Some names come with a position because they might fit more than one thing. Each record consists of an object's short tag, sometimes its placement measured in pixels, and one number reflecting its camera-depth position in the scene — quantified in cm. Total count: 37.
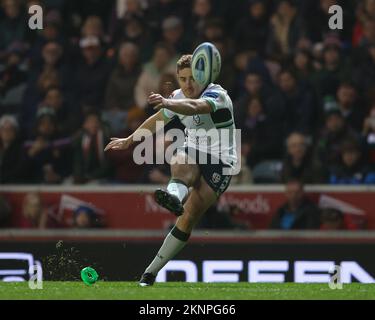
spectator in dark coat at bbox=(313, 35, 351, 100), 1688
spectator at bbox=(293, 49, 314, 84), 1708
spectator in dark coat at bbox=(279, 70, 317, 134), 1670
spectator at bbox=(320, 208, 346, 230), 1546
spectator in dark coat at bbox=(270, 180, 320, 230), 1548
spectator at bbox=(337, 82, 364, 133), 1650
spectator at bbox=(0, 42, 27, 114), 1841
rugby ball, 1121
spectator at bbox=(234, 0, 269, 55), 1806
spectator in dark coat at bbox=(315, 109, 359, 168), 1611
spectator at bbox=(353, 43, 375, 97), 1684
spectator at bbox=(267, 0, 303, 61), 1781
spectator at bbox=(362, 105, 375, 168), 1603
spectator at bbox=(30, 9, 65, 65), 1855
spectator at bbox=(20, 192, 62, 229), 1625
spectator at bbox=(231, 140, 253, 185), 1628
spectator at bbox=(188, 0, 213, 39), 1817
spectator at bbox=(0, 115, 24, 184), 1705
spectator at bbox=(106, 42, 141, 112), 1752
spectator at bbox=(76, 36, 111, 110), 1783
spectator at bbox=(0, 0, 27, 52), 1914
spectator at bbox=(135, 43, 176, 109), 1738
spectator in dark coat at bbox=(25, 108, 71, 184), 1698
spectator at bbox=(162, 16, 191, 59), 1791
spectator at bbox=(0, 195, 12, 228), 1634
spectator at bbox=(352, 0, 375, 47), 1770
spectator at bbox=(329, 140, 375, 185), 1580
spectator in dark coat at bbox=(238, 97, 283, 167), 1648
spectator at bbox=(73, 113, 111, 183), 1656
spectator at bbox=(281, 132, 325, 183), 1600
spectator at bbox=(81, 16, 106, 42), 1847
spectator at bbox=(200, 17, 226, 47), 1762
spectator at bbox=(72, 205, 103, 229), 1608
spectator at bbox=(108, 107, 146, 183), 1650
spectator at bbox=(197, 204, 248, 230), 1568
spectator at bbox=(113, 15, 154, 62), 1814
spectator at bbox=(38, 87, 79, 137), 1738
